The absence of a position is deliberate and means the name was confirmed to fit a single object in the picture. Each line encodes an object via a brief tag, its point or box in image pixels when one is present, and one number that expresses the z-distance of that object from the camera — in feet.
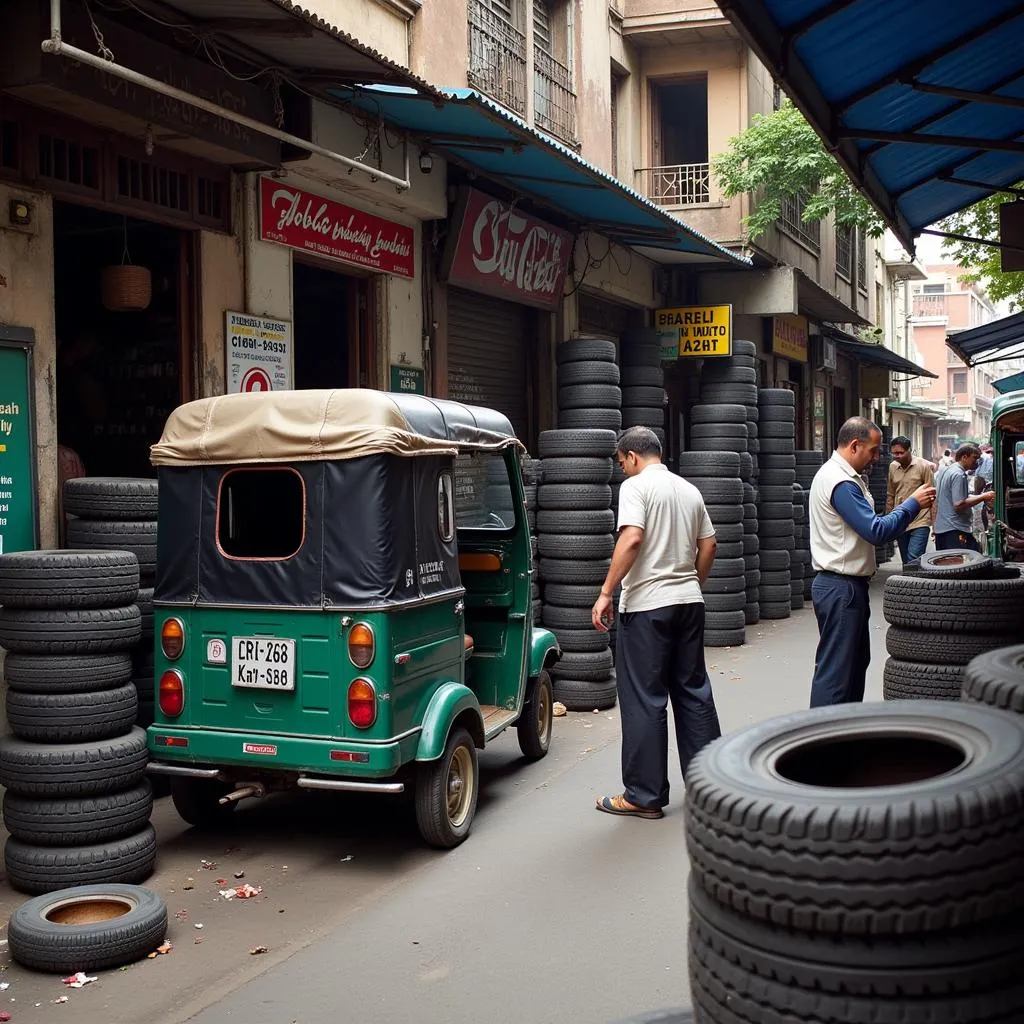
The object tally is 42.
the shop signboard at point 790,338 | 71.61
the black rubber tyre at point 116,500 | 21.70
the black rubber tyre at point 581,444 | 33.32
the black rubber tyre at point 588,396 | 40.63
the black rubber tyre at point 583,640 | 32.05
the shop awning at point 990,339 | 59.52
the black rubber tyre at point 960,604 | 19.03
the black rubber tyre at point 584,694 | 31.89
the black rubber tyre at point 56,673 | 18.06
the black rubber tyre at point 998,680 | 9.82
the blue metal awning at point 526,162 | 29.19
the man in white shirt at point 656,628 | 21.16
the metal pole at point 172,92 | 19.01
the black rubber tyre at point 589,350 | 41.22
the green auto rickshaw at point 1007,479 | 38.83
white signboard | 28.40
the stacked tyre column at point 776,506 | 50.14
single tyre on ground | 14.94
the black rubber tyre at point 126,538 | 21.63
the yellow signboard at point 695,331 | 53.62
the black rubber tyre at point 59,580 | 18.11
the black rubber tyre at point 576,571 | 32.60
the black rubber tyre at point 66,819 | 17.80
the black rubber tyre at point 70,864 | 17.74
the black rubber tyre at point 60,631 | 18.13
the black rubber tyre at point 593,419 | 39.37
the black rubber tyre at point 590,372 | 40.55
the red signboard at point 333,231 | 29.76
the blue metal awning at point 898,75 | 17.30
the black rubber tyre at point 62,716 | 18.04
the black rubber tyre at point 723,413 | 46.60
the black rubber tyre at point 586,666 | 31.91
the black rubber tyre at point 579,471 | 33.14
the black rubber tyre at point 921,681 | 19.71
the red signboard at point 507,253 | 37.99
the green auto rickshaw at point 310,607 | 18.57
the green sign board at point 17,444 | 21.97
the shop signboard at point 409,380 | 35.47
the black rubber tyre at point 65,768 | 17.81
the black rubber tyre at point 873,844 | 7.50
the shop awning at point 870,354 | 88.71
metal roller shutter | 40.78
